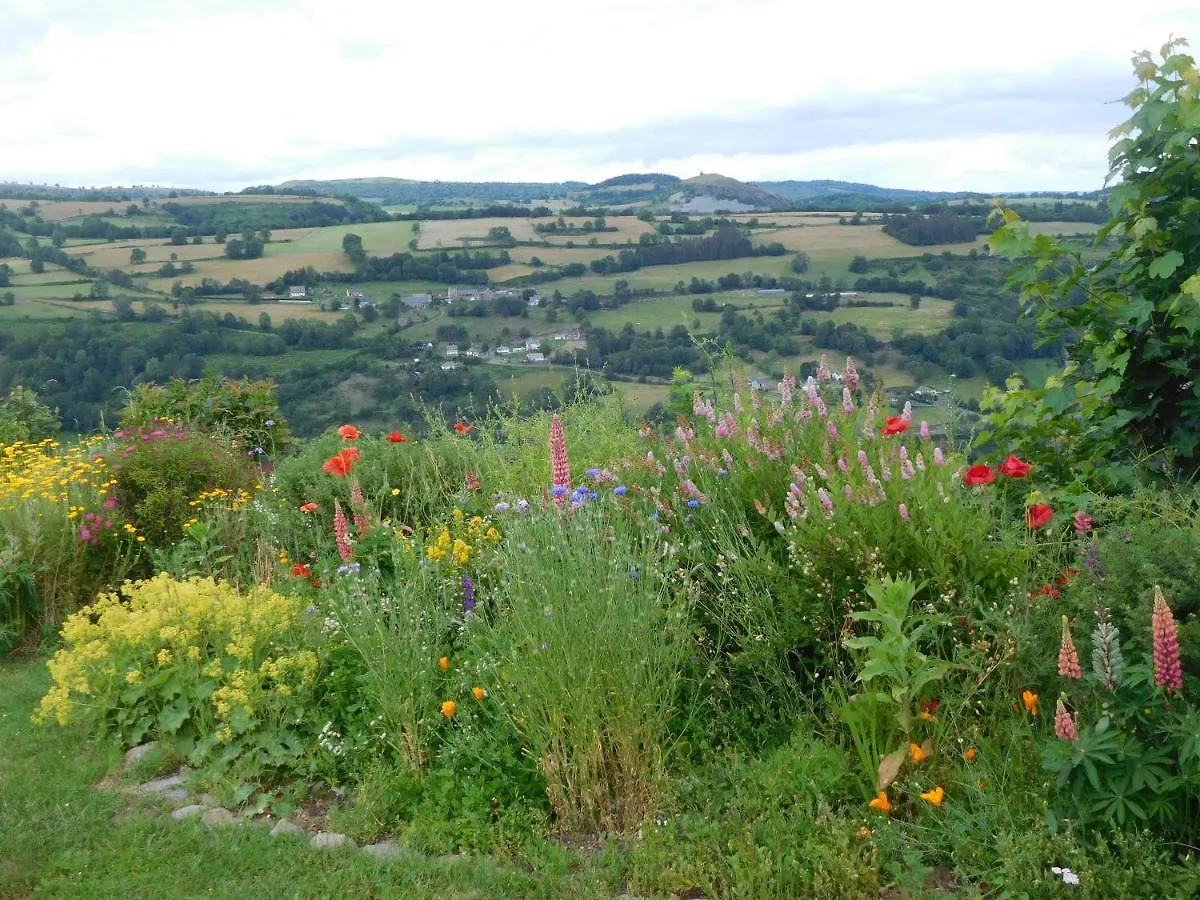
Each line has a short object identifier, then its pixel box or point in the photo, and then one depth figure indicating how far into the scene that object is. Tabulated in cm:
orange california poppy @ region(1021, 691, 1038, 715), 333
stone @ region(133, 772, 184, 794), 429
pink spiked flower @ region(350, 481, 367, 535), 529
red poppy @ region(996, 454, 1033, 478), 433
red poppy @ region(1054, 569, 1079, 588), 370
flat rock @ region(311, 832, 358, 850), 371
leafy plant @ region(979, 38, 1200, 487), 496
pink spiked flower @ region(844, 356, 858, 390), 471
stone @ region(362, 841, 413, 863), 361
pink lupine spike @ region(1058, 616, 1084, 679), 277
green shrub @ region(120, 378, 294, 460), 1003
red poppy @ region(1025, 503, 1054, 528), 390
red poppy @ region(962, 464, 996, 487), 416
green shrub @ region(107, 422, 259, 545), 731
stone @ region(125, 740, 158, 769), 455
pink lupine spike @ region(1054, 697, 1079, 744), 282
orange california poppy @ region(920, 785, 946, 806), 315
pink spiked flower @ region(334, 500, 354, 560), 491
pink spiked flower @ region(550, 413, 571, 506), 445
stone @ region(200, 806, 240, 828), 394
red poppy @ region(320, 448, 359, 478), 627
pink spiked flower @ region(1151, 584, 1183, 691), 262
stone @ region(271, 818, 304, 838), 383
